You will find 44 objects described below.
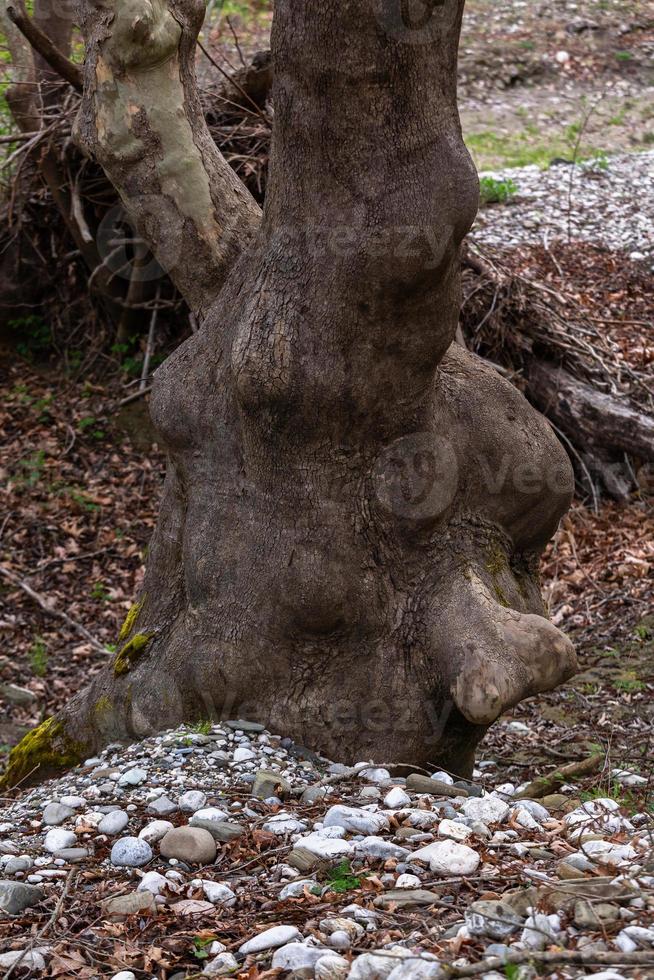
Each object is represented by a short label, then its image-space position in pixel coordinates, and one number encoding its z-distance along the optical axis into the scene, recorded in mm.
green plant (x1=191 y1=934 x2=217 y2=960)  5039
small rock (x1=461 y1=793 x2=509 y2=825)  6383
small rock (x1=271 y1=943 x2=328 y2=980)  4738
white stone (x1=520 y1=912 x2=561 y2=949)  4598
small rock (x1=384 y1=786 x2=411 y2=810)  6543
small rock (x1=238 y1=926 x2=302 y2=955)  4961
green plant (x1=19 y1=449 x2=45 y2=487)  16906
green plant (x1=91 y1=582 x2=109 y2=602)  15171
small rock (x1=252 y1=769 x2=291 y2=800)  6766
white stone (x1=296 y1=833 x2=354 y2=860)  5809
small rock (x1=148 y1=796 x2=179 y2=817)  6590
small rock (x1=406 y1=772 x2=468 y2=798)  6898
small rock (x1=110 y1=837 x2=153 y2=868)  5996
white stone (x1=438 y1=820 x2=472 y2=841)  5941
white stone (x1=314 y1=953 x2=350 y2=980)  4613
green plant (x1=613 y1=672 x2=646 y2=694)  11109
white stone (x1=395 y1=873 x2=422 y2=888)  5387
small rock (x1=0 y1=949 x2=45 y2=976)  4992
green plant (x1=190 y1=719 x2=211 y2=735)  7629
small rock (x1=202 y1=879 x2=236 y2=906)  5512
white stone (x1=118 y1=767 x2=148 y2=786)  7012
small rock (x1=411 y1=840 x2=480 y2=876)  5512
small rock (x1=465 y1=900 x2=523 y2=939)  4719
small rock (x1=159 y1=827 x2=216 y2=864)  5996
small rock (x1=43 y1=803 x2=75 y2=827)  6691
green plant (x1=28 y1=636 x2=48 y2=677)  13984
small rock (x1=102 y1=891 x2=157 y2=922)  5402
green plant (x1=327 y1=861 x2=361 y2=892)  5477
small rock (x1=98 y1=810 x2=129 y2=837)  6430
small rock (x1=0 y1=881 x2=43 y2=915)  5578
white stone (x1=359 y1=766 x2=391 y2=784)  7129
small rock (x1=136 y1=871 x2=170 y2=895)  5645
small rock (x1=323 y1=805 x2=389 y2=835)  6133
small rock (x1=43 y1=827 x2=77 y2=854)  6281
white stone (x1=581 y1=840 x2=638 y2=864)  5492
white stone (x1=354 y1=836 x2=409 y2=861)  5754
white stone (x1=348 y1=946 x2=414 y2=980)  4535
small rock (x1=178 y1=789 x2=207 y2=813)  6605
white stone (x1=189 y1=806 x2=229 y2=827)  6355
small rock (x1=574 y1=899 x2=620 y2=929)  4695
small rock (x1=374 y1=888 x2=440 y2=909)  5160
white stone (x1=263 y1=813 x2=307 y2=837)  6211
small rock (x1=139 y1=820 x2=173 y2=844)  6229
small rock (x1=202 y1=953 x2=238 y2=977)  4844
